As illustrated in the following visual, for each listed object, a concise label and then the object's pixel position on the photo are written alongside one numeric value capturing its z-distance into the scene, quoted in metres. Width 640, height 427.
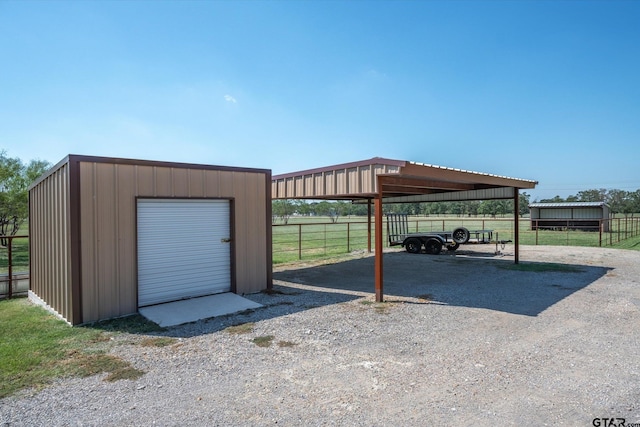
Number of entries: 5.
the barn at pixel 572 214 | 25.98
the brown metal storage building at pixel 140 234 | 5.63
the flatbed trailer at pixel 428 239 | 15.11
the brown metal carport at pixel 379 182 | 7.06
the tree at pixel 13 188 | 15.44
